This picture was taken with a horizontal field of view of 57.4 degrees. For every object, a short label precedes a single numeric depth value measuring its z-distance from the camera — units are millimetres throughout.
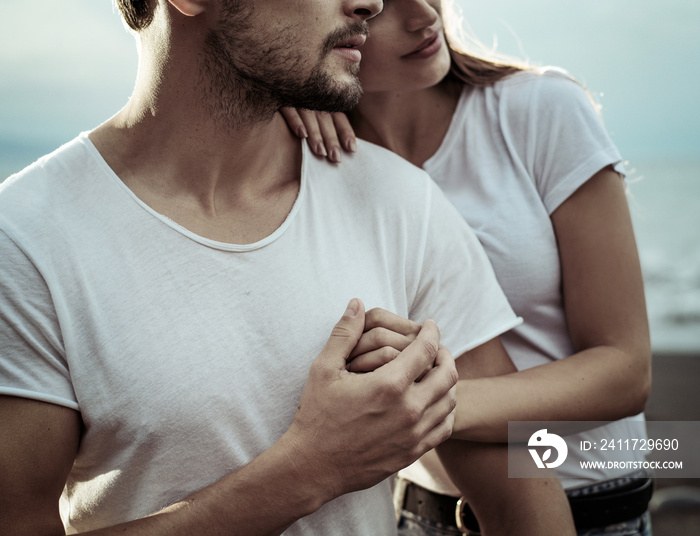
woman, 1521
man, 1140
